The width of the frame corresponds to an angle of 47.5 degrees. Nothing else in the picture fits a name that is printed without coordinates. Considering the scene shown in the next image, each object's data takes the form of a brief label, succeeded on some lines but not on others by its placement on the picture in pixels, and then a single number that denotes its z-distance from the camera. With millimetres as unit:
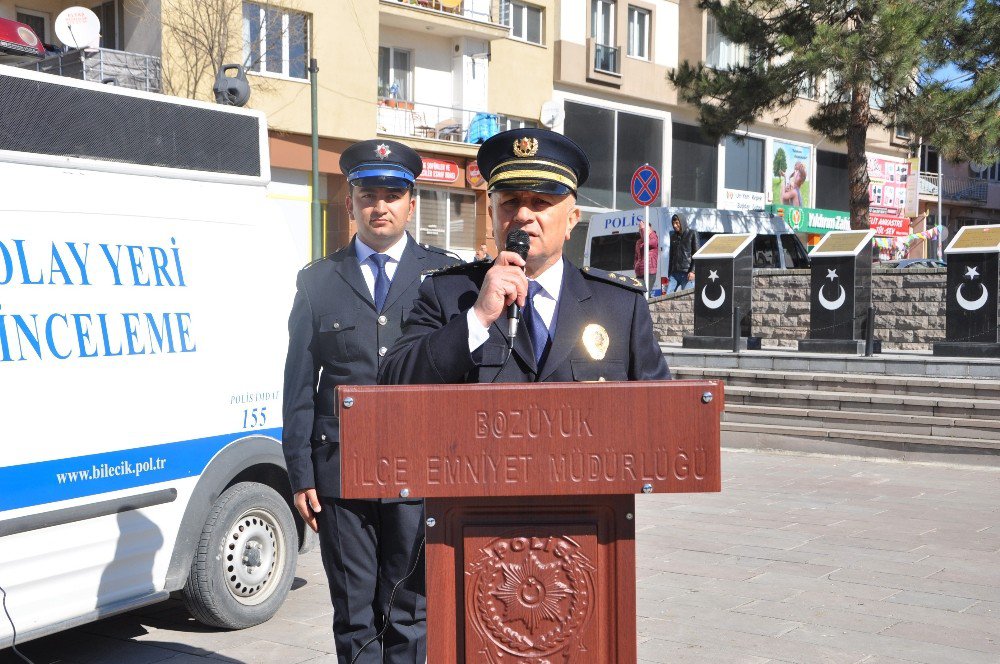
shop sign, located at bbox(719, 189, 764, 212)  41062
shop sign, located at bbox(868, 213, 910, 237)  46822
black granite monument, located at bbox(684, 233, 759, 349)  17047
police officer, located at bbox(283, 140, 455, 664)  3832
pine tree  19688
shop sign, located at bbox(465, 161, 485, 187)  30984
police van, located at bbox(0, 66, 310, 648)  4621
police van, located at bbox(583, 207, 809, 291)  23109
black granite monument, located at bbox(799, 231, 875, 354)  15648
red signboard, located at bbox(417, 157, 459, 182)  30328
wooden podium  2076
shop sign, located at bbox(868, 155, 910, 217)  48031
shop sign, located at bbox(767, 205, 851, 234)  42844
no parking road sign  16969
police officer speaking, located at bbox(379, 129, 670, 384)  2604
